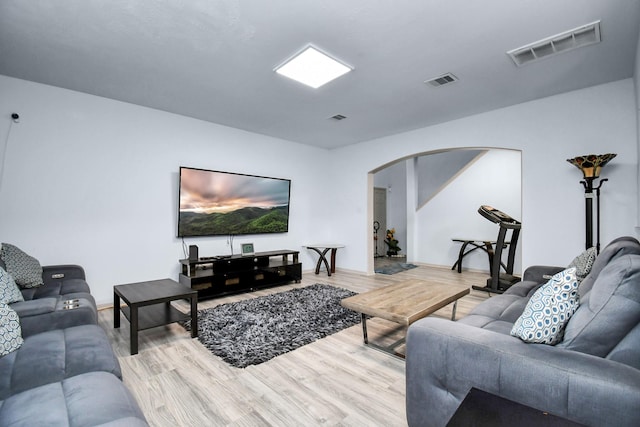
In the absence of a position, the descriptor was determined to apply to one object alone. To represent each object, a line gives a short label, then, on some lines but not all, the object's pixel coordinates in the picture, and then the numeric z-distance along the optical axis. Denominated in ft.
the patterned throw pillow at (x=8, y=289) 6.63
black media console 13.35
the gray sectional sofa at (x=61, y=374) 3.50
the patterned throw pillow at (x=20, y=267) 8.72
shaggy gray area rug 8.39
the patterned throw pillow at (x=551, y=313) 4.31
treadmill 14.37
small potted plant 28.66
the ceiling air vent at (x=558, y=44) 7.88
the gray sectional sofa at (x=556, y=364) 3.40
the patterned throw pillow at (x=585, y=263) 7.69
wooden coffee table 7.41
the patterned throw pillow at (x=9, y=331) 5.00
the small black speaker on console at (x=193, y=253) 13.68
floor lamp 10.47
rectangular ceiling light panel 8.94
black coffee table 8.23
